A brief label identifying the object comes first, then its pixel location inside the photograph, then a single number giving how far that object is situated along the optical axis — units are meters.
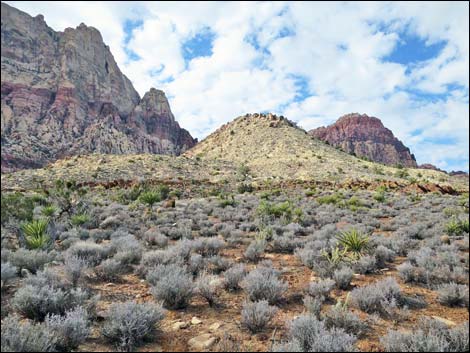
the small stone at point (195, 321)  4.99
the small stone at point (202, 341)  4.28
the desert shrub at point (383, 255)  8.37
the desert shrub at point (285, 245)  10.19
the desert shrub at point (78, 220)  12.19
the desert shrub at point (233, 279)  6.55
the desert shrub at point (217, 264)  7.87
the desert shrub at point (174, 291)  5.55
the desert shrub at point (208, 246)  9.30
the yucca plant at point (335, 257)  7.66
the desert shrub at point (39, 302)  4.67
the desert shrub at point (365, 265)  7.68
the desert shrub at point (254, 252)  8.88
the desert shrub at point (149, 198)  18.08
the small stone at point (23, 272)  6.48
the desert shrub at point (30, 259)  6.41
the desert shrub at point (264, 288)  5.84
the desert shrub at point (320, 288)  6.03
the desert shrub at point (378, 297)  5.47
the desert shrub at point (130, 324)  4.17
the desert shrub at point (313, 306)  5.14
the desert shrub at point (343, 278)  6.61
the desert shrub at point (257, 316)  4.71
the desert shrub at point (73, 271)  6.18
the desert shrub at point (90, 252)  7.84
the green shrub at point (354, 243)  8.77
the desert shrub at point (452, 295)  5.63
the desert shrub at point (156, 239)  10.44
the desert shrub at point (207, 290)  5.79
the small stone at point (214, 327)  4.76
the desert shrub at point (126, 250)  8.16
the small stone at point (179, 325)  4.81
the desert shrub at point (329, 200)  21.94
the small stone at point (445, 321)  4.84
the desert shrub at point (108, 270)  7.07
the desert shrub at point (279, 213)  14.90
